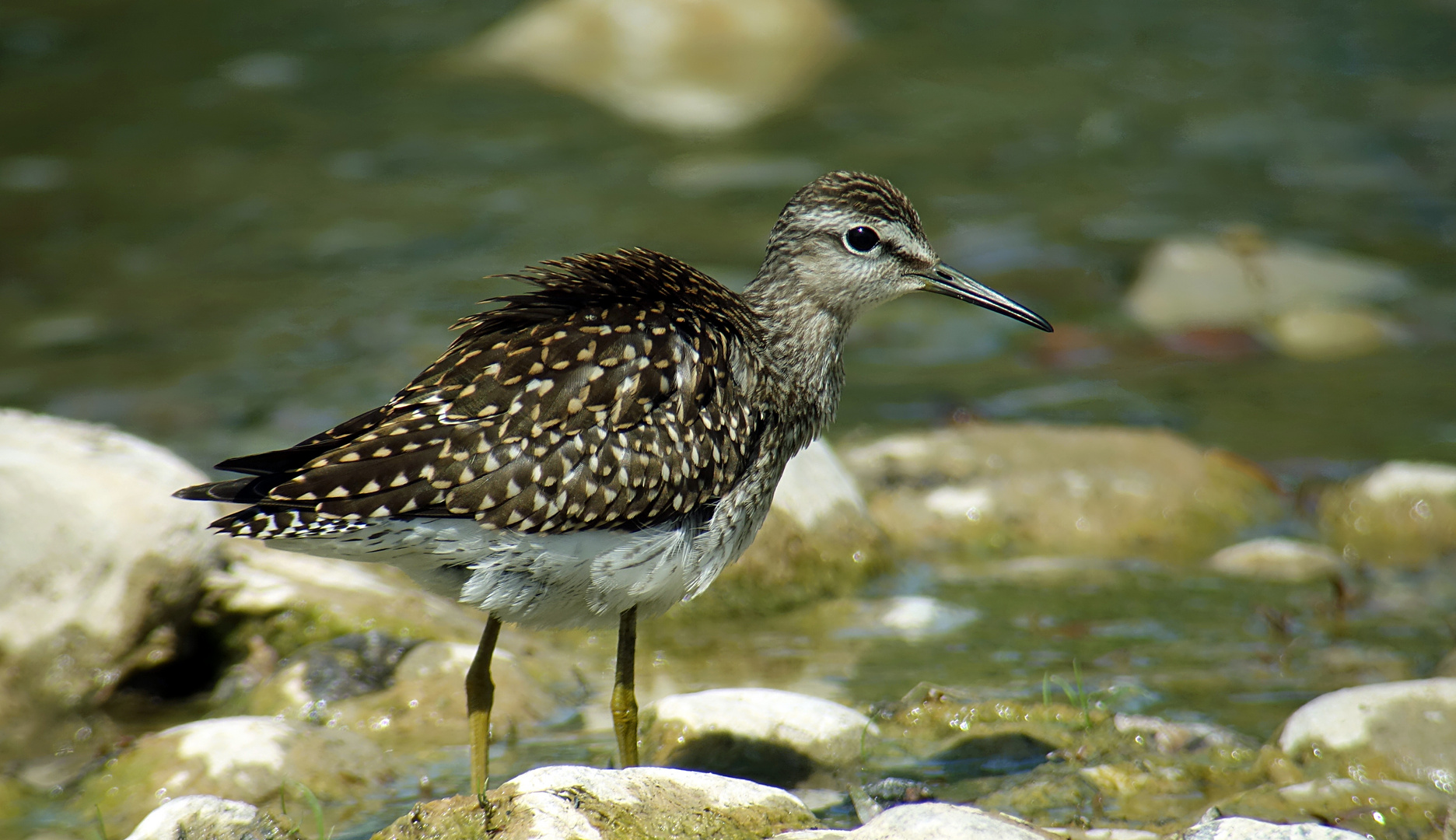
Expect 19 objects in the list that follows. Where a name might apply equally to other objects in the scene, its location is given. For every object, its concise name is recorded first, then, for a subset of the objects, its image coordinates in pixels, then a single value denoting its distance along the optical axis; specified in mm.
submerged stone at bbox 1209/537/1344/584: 15117
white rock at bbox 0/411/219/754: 11969
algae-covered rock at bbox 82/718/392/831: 10484
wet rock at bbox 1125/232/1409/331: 23766
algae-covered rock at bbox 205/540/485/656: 12836
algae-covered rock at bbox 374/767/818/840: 8148
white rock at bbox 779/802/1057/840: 8203
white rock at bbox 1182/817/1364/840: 8250
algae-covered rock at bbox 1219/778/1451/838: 9312
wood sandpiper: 9352
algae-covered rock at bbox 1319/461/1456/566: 15797
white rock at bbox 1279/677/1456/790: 10250
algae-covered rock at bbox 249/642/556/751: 11898
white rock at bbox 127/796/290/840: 8977
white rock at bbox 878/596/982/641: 14070
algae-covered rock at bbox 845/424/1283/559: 16406
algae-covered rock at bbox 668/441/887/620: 14430
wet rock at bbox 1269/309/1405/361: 22437
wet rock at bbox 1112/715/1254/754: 10922
